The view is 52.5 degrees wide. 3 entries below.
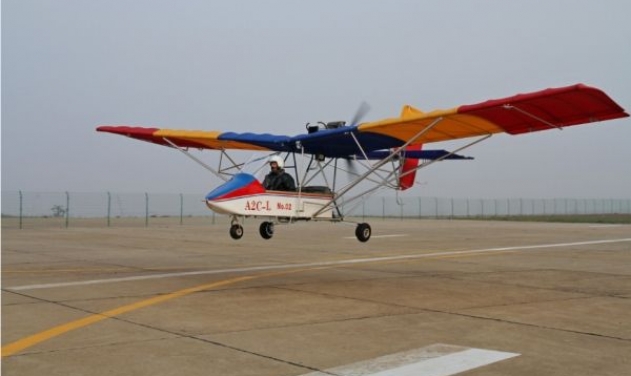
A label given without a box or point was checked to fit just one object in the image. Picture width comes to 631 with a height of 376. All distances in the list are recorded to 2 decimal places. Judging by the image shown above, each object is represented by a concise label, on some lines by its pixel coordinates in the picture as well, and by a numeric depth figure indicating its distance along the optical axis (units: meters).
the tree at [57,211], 46.31
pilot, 15.55
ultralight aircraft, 12.83
